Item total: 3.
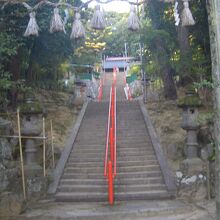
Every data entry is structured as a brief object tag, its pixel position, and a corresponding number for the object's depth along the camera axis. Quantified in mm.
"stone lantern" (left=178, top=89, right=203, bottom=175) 10734
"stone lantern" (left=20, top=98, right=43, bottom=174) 10641
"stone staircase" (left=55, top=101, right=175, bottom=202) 10312
